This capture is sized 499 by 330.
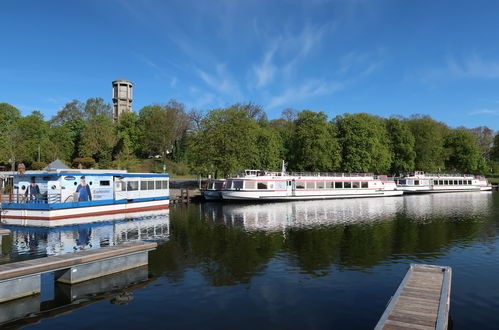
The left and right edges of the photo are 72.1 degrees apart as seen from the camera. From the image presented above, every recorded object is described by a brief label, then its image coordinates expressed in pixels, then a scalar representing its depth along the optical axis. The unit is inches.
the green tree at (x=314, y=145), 2938.0
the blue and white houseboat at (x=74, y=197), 1234.6
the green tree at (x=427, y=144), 3550.7
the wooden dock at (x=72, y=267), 519.2
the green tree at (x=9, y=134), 2898.6
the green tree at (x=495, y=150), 4554.6
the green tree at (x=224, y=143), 2534.4
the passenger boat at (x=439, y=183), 3031.5
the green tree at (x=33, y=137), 3203.7
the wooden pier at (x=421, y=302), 387.5
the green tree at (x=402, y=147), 3398.1
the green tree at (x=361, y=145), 3070.9
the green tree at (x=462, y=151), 3821.4
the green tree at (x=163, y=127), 3722.9
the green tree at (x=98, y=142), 3331.7
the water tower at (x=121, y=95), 5452.8
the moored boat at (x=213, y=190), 2198.6
